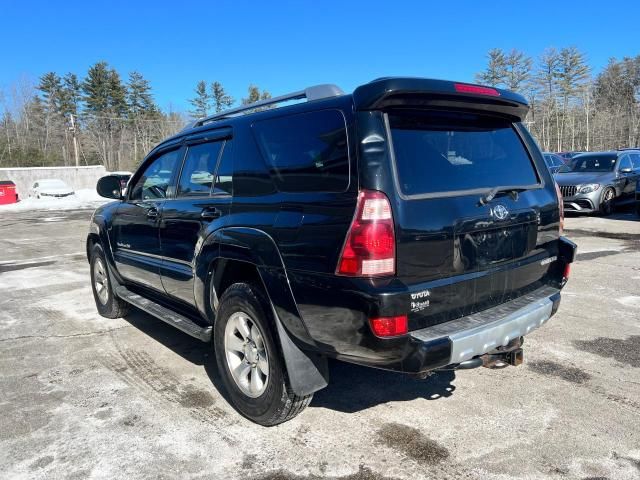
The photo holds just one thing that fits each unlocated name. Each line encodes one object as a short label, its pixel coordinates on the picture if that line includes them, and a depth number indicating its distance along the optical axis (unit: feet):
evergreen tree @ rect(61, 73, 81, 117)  201.67
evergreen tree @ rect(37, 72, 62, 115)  201.36
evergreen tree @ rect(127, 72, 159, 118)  221.25
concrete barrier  110.79
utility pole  124.67
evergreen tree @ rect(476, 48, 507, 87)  196.65
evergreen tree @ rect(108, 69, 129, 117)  204.54
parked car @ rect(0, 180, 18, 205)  90.78
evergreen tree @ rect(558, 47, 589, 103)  201.36
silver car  44.42
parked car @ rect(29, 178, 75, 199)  94.48
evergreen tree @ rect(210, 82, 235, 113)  251.60
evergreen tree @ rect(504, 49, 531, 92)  197.47
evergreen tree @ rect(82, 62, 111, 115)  202.18
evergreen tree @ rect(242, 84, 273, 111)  248.52
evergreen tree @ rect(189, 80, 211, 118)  250.16
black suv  8.31
